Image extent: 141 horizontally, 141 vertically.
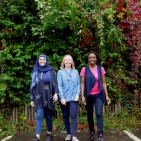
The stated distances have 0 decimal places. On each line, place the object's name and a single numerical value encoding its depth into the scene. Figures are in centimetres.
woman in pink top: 591
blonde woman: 589
